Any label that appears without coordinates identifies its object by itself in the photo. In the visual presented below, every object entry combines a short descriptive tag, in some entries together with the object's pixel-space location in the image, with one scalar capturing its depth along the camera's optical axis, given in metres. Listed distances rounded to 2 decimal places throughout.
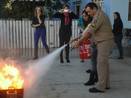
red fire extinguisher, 8.31
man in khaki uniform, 5.99
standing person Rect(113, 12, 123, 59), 10.14
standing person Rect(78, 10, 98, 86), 6.56
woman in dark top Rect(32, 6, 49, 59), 9.53
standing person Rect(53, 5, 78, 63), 8.97
